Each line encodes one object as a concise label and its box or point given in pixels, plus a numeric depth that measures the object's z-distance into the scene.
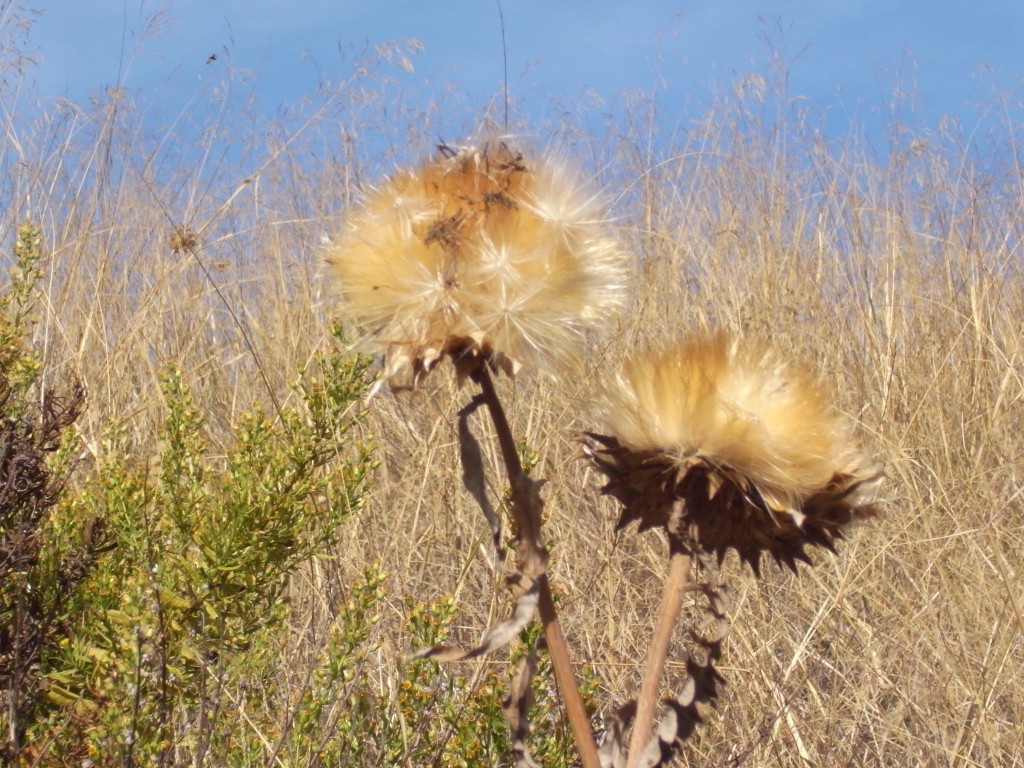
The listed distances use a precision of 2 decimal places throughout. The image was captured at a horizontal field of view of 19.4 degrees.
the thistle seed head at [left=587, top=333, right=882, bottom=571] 0.82
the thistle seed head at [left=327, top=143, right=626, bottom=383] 0.81
